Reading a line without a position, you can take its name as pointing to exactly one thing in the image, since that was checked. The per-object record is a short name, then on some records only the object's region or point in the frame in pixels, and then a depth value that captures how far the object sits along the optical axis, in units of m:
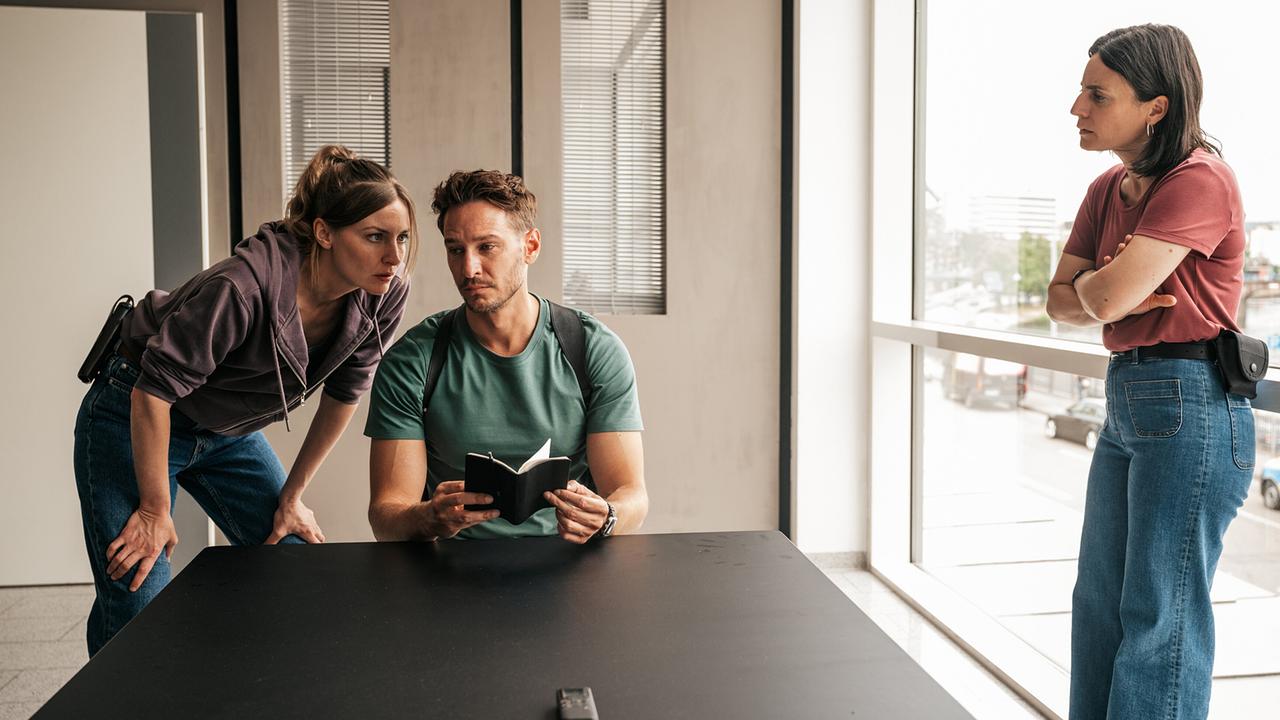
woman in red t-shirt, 1.77
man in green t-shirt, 1.93
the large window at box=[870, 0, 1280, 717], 2.20
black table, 1.04
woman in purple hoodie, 1.87
